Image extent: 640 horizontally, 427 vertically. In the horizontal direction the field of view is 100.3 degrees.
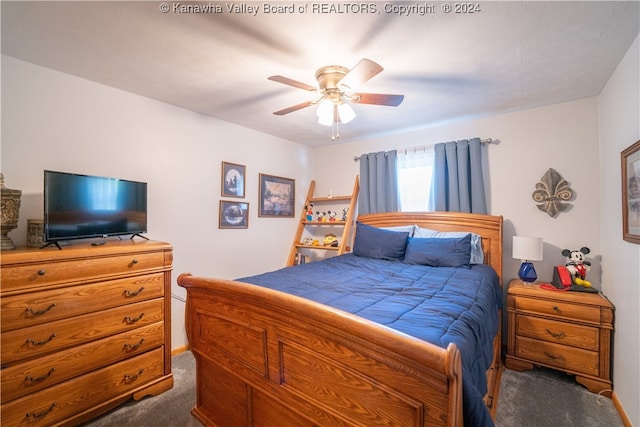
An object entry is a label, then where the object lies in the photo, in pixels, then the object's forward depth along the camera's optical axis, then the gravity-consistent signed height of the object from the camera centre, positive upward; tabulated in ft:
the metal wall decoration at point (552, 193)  8.17 +0.60
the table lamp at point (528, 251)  7.60 -1.11
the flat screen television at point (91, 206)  5.65 +0.09
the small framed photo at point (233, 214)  10.06 -0.12
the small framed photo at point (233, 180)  10.09 +1.22
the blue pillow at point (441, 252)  8.07 -1.25
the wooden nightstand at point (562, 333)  6.56 -3.15
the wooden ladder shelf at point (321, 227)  11.84 -0.77
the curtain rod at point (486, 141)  9.37 +2.52
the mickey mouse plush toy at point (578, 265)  7.48 -1.49
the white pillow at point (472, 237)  8.58 -0.83
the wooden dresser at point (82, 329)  4.86 -2.50
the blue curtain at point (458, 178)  9.41 +1.26
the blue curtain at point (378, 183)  11.23 +1.27
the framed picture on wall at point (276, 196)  11.51 +0.68
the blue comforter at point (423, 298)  3.60 -1.67
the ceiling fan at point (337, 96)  5.87 +2.61
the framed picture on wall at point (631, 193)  5.30 +0.43
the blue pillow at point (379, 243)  9.16 -1.11
